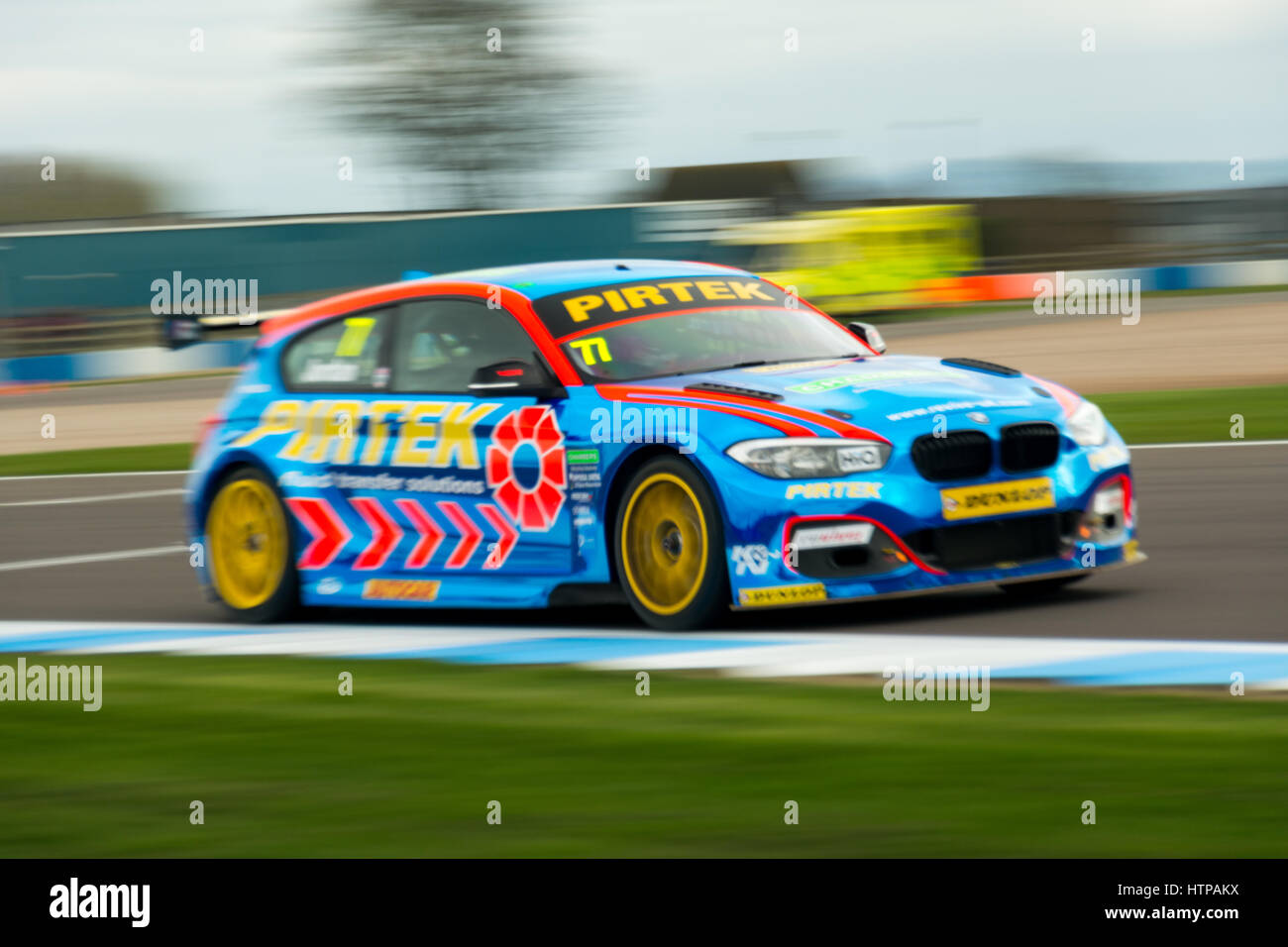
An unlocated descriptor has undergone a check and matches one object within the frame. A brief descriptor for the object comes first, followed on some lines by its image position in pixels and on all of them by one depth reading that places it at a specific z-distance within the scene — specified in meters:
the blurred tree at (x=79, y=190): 46.50
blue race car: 7.59
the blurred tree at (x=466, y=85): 54.53
